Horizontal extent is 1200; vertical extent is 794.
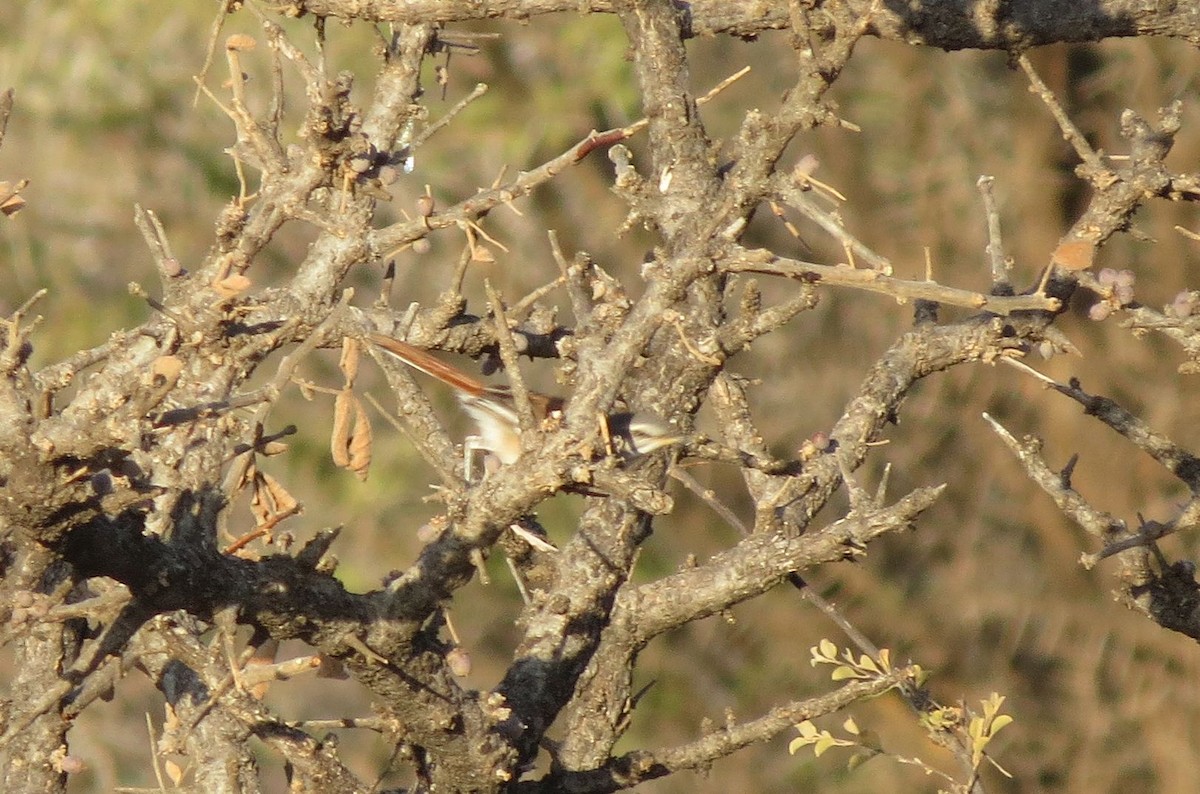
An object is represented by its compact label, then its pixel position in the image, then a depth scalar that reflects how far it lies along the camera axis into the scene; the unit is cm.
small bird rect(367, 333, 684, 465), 525
